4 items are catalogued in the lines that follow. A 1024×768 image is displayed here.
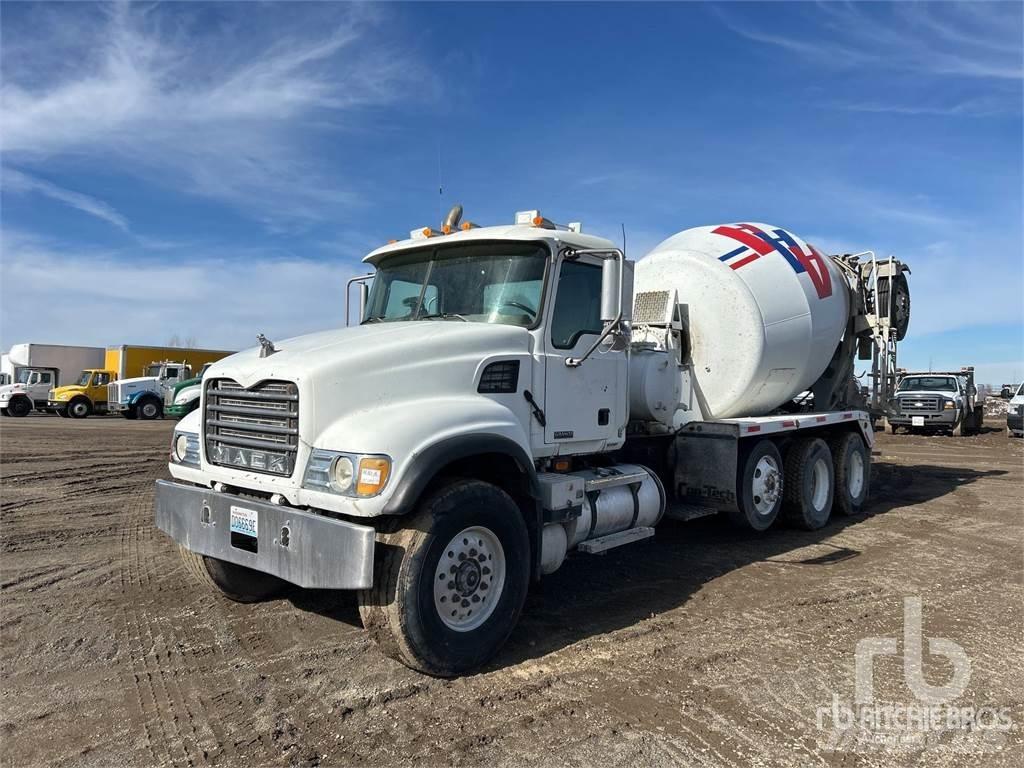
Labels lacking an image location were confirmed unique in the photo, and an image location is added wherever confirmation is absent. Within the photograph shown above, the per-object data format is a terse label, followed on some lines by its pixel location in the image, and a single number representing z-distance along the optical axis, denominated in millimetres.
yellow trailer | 30203
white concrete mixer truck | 4227
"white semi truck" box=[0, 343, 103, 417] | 32562
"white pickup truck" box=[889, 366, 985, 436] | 24031
